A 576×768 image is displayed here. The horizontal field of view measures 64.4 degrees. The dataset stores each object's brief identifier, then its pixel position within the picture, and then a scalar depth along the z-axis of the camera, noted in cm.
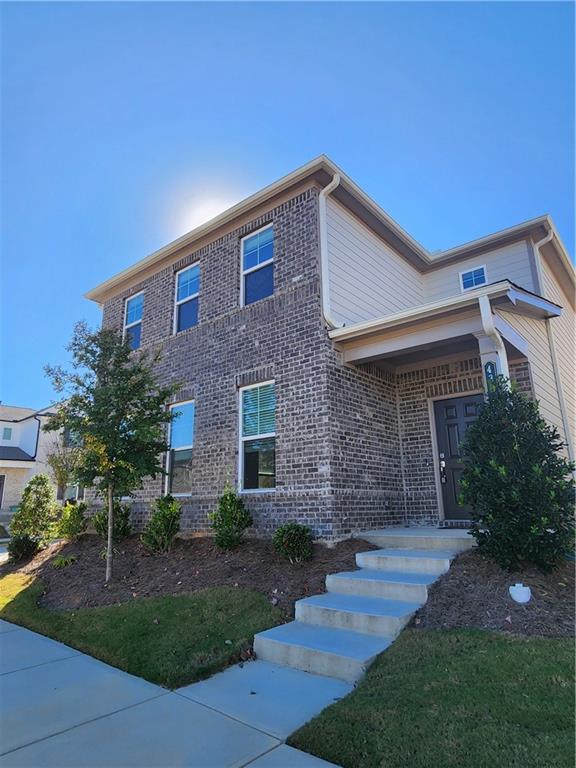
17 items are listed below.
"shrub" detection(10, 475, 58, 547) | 1015
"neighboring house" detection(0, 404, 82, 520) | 2542
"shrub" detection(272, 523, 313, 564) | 645
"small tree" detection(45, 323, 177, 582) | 717
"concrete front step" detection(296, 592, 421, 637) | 430
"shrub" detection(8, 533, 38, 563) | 977
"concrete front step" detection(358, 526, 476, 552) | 584
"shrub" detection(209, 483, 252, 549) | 730
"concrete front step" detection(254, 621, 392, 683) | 382
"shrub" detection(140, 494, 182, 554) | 810
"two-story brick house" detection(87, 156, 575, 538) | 729
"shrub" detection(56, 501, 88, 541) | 1033
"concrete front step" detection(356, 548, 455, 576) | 525
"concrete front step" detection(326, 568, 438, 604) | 479
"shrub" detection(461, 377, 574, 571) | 471
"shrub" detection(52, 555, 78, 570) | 845
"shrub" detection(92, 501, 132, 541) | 937
